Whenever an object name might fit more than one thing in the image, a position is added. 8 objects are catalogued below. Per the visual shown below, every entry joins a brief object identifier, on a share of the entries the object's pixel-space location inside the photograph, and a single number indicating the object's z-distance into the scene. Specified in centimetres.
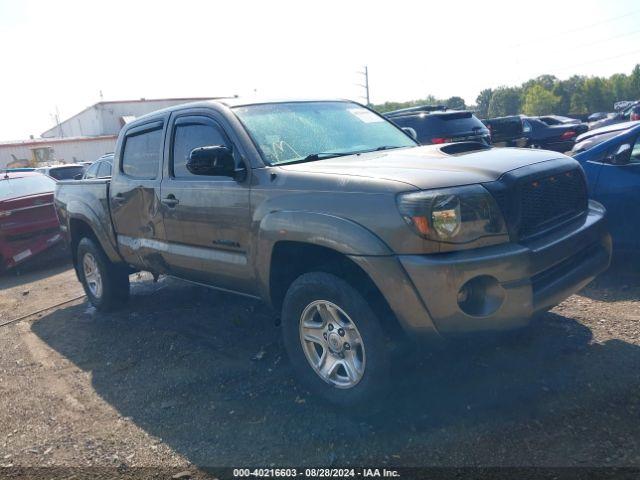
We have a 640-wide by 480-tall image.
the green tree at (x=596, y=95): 8886
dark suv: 1002
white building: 4049
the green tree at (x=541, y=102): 9438
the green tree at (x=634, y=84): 9031
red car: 897
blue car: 515
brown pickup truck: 300
